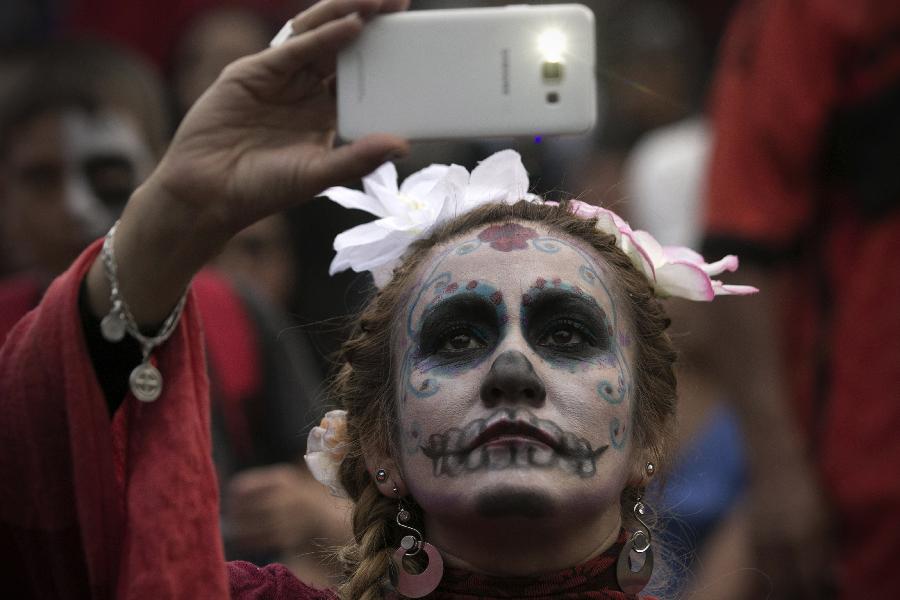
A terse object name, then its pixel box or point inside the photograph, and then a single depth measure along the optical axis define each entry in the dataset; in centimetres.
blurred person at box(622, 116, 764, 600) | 825
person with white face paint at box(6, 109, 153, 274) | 782
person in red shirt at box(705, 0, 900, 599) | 664
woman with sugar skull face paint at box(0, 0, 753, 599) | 476
